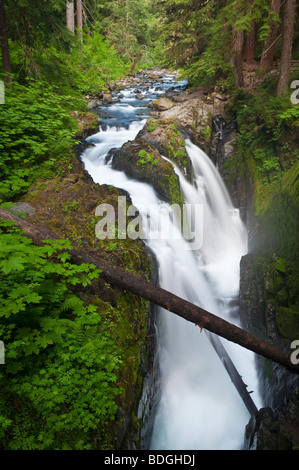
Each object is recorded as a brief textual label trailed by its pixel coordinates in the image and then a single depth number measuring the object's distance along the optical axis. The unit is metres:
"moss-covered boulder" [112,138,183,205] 7.62
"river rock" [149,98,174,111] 13.05
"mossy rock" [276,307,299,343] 4.69
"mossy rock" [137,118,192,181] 8.88
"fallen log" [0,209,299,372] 3.84
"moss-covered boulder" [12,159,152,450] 3.05
